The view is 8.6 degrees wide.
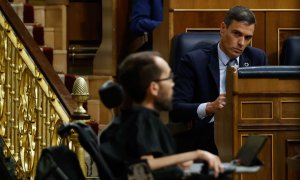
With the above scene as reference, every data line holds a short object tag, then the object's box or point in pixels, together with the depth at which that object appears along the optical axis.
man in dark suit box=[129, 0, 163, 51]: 14.52
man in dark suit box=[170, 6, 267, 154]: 11.21
